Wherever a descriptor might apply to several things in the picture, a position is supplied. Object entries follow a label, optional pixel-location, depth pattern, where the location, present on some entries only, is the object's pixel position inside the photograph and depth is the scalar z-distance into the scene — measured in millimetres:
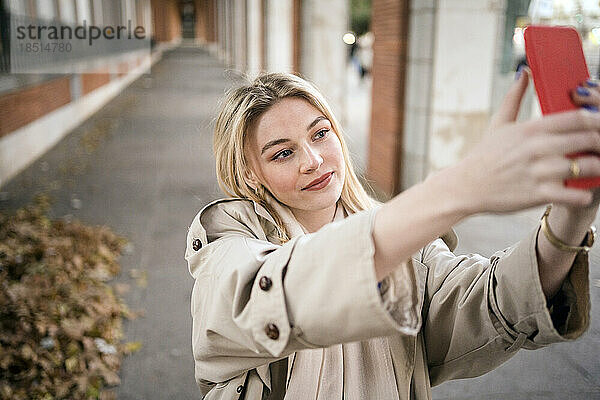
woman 847
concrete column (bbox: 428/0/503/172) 5754
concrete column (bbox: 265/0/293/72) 14242
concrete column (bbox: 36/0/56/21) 10734
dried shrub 3457
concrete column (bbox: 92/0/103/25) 16984
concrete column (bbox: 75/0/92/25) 14788
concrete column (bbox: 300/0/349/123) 11328
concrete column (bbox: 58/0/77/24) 12852
